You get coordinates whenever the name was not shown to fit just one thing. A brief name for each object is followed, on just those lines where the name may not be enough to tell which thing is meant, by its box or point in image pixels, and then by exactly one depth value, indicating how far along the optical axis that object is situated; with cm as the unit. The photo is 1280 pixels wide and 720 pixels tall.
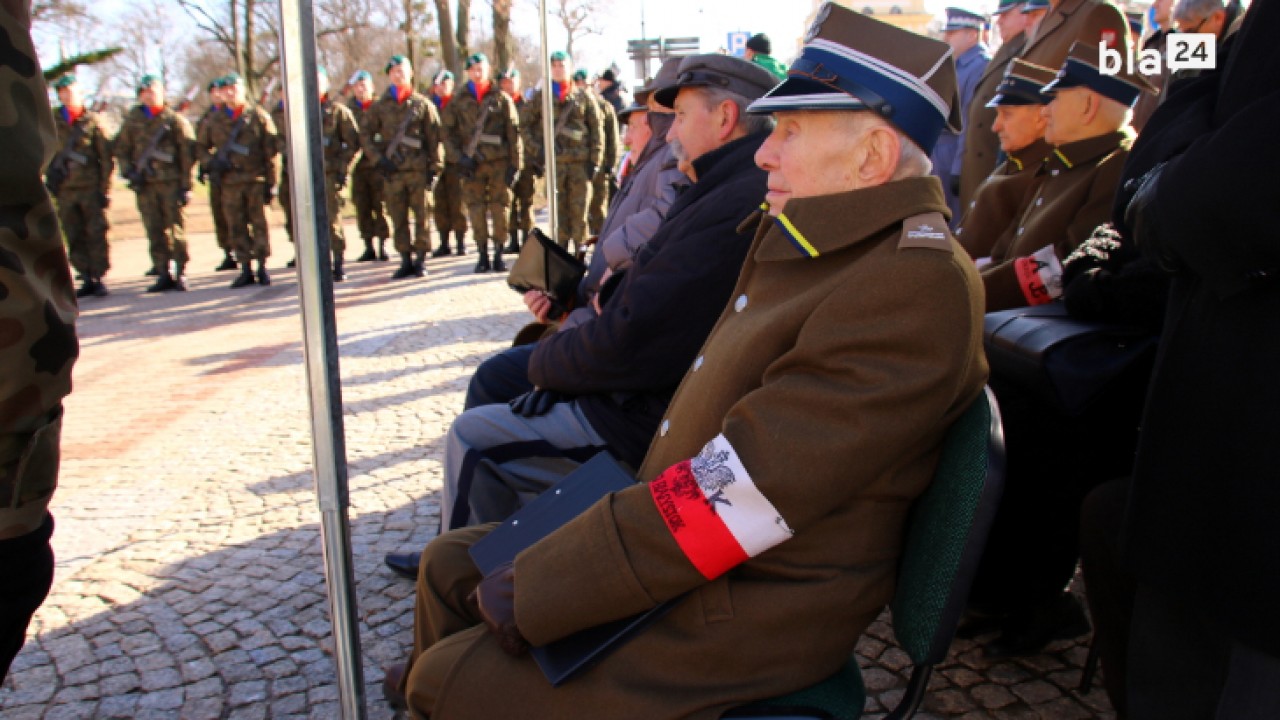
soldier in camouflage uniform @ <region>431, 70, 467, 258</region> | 1246
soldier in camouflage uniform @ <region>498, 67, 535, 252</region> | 1246
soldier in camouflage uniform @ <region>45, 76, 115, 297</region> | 1080
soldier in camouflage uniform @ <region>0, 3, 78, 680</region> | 140
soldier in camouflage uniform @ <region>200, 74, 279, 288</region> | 1107
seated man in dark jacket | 254
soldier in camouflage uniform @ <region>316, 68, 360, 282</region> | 1175
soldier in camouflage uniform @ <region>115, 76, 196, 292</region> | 1107
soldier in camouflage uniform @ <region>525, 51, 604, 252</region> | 1165
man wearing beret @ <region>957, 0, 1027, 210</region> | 563
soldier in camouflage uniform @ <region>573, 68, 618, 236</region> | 1260
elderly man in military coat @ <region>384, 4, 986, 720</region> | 146
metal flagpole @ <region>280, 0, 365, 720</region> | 172
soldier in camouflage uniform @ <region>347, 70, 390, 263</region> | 1205
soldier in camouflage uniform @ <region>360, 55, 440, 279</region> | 1153
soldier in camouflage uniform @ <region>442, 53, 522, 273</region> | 1177
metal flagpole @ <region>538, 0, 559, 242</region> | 429
